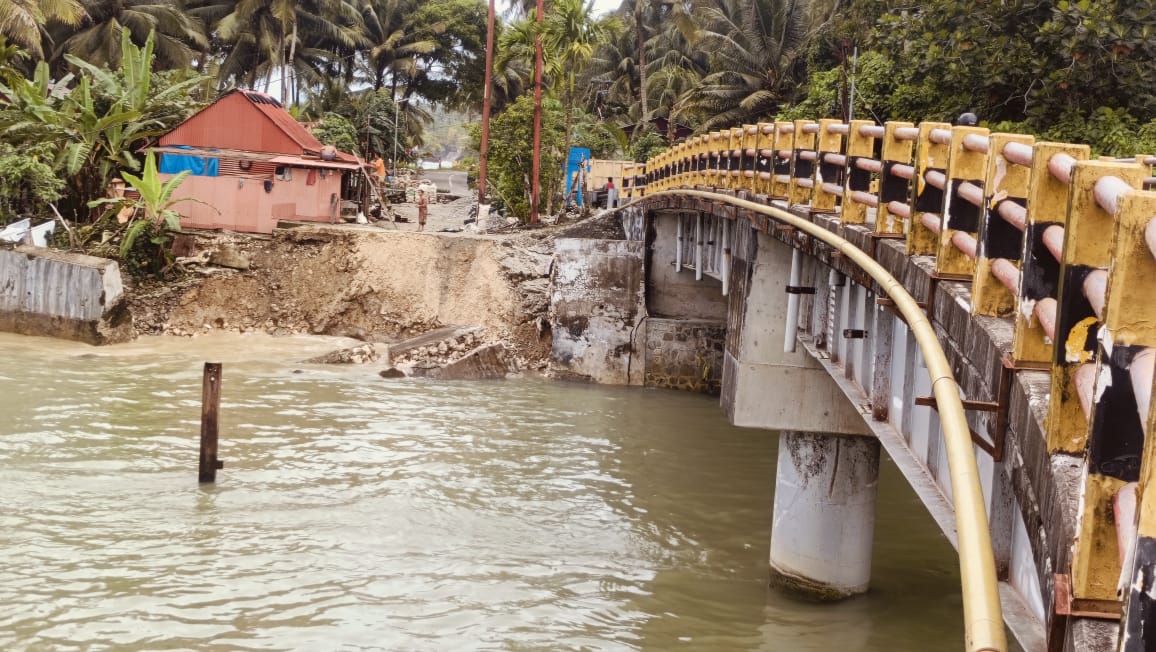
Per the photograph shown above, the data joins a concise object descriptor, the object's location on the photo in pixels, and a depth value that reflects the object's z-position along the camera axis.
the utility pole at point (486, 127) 38.50
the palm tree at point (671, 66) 55.94
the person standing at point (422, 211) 37.90
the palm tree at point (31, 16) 40.34
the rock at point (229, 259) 31.75
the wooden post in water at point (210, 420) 16.03
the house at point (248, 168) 33.97
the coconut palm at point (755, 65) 41.84
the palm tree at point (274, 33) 58.50
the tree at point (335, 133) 48.69
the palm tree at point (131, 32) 51.28
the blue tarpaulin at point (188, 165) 35.22
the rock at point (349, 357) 26.97
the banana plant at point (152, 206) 30.90
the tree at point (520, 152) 38.66
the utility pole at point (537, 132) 36.19
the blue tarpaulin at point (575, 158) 47.66
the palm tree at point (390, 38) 67.81
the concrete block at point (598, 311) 27.23
